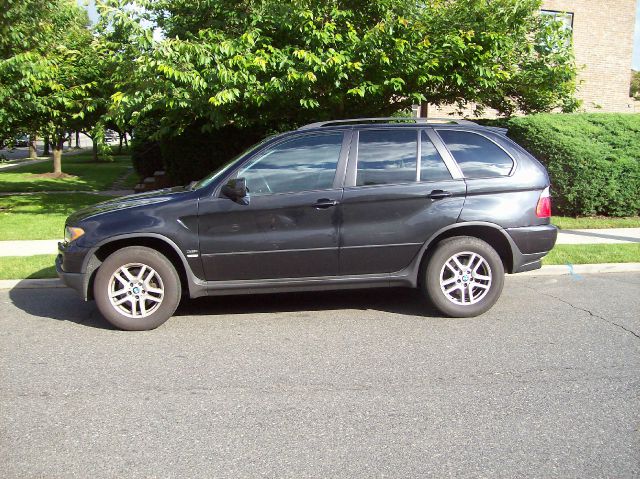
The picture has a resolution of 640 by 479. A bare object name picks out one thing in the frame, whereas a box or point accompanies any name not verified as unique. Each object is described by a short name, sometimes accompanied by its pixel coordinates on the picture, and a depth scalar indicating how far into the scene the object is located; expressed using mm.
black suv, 5340
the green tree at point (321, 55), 8672
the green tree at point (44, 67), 10398
